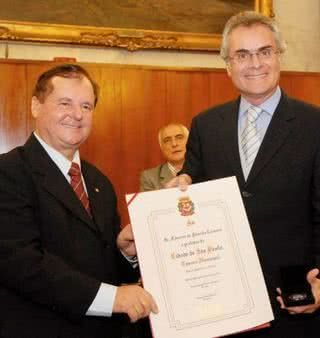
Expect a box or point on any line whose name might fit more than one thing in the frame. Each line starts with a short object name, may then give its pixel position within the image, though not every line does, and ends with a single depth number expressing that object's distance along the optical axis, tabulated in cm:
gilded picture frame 420
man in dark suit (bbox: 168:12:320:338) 179
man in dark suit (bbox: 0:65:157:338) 162
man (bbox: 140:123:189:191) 408
